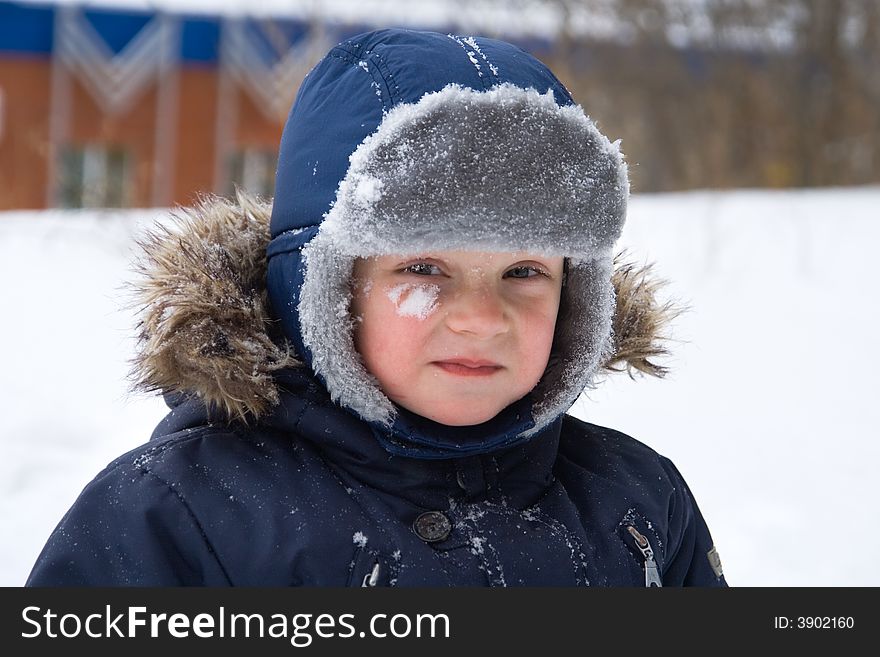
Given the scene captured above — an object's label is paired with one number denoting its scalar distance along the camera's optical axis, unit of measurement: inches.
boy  49.2
